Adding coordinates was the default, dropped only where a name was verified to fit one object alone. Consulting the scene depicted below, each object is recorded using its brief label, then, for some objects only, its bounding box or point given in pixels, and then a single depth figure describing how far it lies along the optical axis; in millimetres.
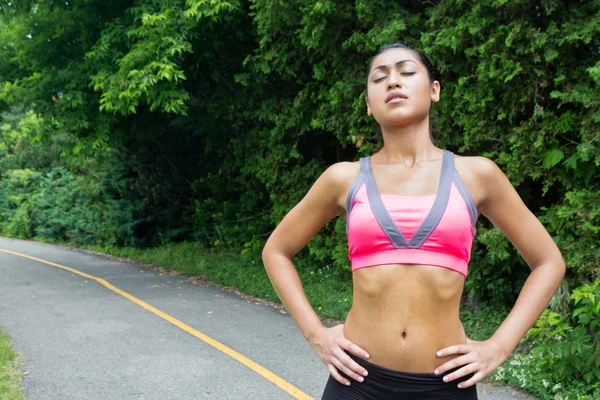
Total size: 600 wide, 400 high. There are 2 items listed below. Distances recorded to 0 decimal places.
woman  1945
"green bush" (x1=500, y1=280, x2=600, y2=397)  5047
